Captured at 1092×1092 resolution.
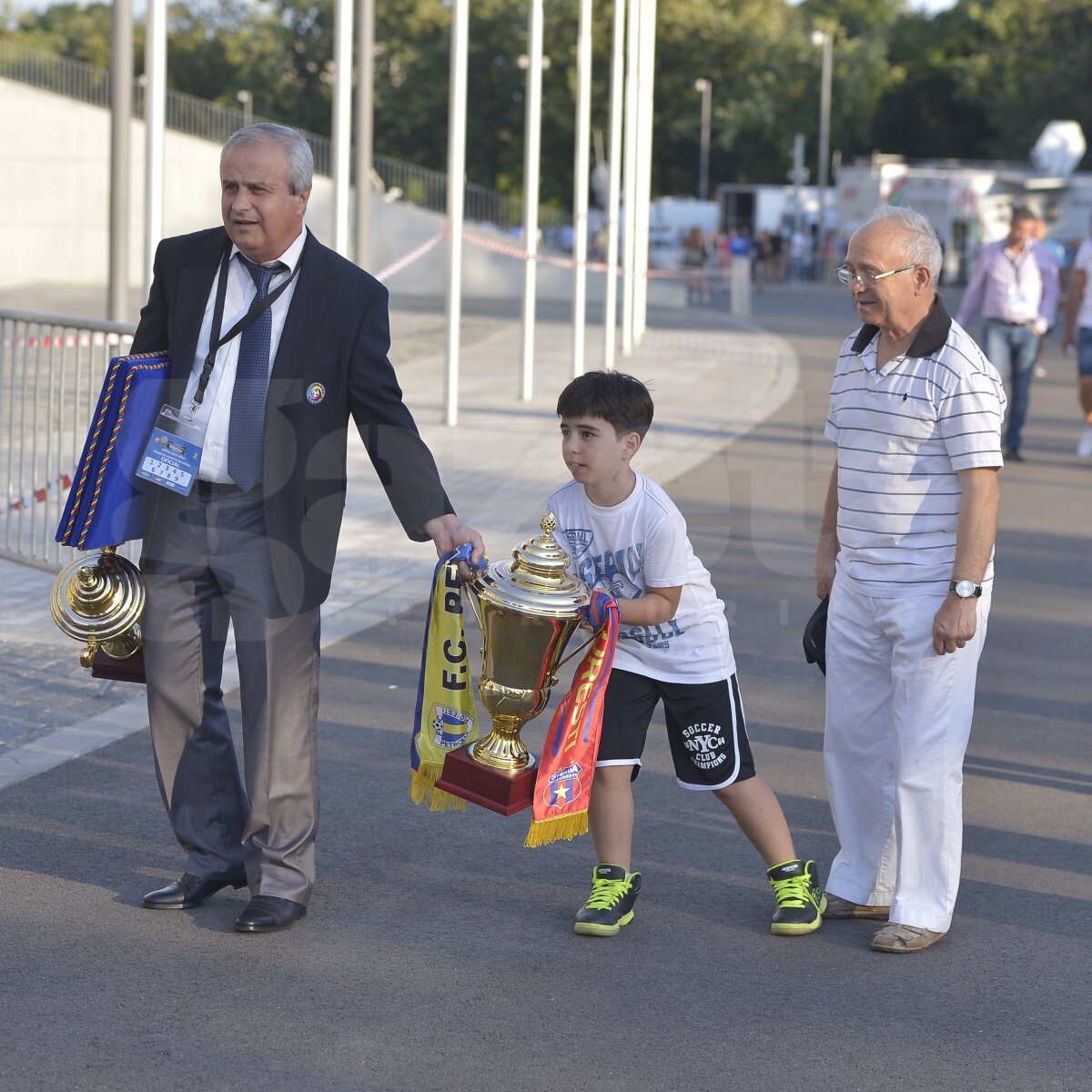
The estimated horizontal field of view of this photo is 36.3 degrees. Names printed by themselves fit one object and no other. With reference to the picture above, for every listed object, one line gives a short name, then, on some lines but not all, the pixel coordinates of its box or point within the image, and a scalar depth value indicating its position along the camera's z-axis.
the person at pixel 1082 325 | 12.46
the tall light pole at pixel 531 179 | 15.69
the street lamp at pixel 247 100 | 67.81
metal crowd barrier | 7.93
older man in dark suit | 4.04
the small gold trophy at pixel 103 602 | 4.20
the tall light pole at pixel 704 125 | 68.06
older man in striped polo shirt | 4.09
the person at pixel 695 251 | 47.62
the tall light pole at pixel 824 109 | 61.26
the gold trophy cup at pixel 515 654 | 3.95
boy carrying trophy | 4.08
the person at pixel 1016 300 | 13.09
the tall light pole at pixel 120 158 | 10.59
